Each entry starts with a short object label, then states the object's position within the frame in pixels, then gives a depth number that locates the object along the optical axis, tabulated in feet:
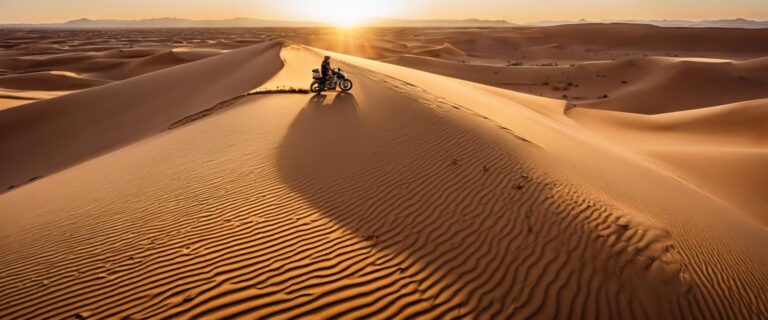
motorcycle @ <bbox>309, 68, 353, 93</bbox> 30.60
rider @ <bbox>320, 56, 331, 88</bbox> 30.30
